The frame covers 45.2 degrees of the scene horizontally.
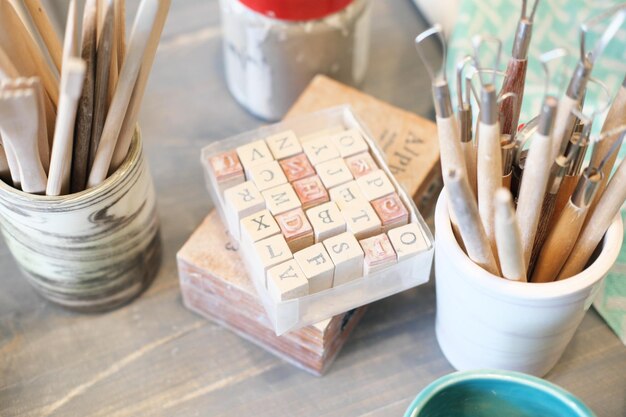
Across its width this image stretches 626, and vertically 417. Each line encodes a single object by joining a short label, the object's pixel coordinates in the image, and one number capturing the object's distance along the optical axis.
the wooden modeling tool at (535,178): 0.28
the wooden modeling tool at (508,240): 0.27
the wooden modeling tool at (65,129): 0.27
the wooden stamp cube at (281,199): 0.38
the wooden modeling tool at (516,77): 0.31
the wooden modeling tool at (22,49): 0.32
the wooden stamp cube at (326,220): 0.37
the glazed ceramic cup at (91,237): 0.35
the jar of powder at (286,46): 0.45
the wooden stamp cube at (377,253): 0.37
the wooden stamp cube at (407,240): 0.37
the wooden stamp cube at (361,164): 0.40
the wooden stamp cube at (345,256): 0.36
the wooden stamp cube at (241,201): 0.38
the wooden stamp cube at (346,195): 0.39
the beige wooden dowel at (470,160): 0.33
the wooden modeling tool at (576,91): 0.28
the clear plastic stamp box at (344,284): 0.36
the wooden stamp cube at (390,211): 0.38
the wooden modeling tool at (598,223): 0.31
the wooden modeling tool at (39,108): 0.29
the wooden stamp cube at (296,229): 0.37
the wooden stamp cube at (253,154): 0.40
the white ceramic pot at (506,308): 0.32
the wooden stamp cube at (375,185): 0.39
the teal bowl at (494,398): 0.31
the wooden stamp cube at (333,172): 0.39
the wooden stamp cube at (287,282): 0.35
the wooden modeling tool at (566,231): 0.31
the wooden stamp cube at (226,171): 0.40
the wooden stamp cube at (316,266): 0.36
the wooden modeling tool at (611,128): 0.31
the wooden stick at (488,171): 0.30
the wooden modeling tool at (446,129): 0.29
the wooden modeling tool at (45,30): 0.34
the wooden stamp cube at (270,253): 0.36
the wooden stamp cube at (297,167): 0.40
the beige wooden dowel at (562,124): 0.30
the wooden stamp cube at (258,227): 0.37
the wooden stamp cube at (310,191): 0.39
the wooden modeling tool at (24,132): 0.28
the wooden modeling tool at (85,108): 0.32
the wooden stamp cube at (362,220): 0.37
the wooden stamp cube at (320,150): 0.40
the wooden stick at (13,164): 0.32
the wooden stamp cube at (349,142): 0.41
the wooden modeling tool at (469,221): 0.28
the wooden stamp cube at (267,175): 0.39
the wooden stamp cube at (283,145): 0.41
